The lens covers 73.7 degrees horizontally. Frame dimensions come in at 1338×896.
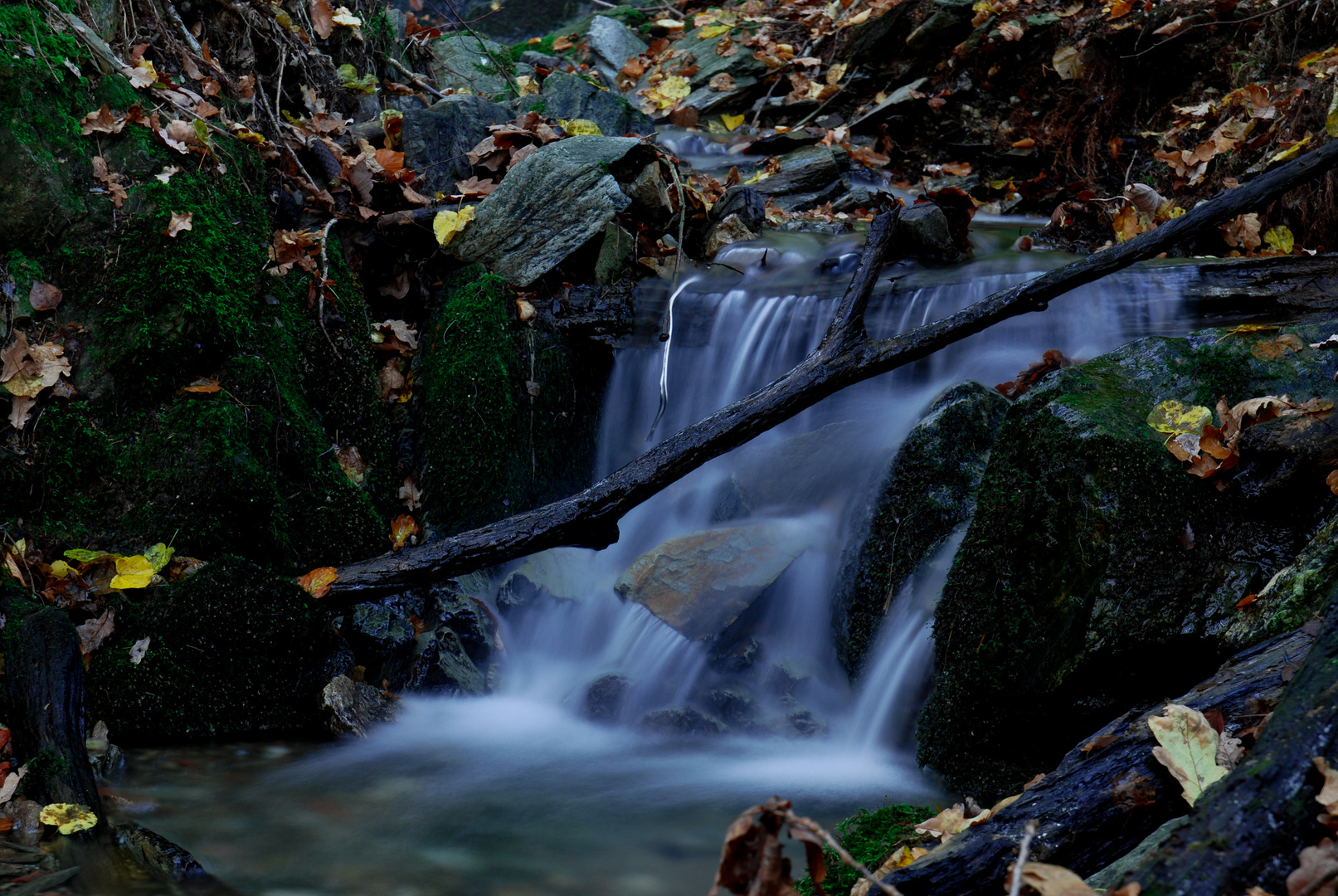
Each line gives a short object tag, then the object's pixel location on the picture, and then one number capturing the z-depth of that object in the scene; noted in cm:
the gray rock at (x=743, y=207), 601
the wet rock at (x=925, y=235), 545
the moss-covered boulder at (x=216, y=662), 336
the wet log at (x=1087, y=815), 167
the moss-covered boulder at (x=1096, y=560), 257
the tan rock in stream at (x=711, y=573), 414
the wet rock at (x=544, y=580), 460
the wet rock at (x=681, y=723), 378
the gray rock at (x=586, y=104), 729
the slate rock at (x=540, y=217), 497
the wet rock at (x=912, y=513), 381
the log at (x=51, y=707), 261
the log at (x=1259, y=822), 123
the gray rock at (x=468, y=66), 769
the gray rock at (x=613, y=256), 520
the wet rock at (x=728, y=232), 589
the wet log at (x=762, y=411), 355
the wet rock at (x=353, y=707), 359
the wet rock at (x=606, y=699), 399
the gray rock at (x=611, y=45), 1084
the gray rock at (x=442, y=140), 547
